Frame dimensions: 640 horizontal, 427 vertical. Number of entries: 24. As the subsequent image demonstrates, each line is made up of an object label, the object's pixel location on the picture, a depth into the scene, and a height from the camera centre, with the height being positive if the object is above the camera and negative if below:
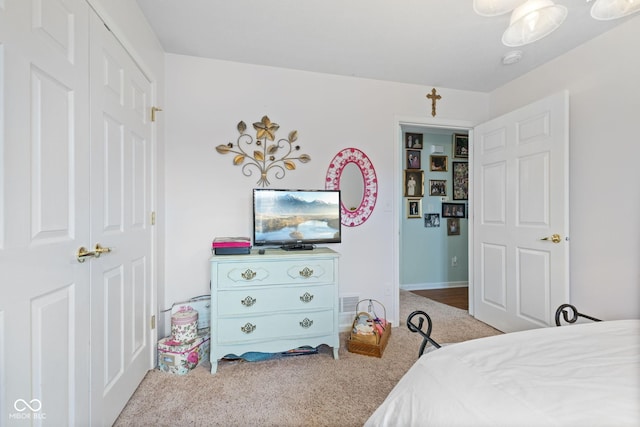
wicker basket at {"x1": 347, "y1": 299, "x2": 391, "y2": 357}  2.13 -1.03
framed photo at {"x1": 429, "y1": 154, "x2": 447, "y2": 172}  4.09 +0.74
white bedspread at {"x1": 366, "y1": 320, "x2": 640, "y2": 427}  0.59 -0.43
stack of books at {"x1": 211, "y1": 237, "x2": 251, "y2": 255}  1.97 -0.25
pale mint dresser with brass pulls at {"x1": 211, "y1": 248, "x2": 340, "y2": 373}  1.90 -0.65
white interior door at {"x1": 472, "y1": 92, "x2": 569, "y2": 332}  2.08 -0.02
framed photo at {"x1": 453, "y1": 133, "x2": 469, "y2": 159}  4.12 +1.03
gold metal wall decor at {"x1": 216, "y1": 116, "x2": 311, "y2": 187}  2.37 +0.54
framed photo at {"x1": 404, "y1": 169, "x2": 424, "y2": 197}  4.03 +0.44
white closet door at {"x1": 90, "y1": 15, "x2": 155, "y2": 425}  1.27 -0.06
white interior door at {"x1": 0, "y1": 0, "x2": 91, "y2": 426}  0.81 +0.01
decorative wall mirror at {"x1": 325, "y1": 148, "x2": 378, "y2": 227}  2.59 +0.29
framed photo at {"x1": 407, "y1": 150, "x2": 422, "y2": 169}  4.00 +0.79
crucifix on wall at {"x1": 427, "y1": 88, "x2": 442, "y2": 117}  2.80 +1.18
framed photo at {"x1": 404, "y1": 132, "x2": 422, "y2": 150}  3.96 +1.06
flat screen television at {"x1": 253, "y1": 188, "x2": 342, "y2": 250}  2.19 -0.04
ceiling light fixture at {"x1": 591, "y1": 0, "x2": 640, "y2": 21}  1.24 +0.96
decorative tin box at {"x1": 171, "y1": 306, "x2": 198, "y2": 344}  1.96 -0.83
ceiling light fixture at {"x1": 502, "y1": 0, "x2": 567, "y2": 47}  1.33 +0.99
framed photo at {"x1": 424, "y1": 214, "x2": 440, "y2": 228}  4.16 -0.11
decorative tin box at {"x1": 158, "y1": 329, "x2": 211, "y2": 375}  1.89 -1.00
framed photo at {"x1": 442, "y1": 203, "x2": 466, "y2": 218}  4.20 +0.04
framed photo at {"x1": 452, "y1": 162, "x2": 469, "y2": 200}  4.18 +0.49
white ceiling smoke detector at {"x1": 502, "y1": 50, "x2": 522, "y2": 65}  2.18 +1.26
